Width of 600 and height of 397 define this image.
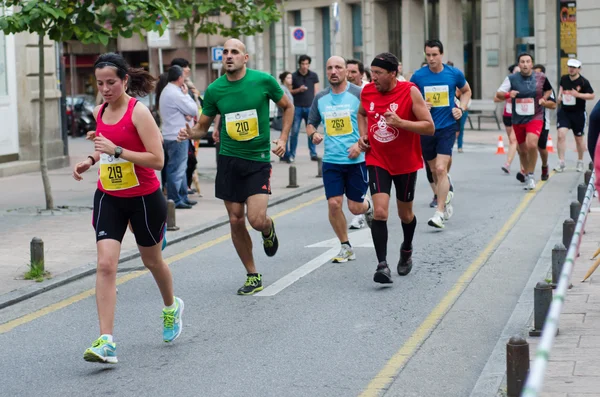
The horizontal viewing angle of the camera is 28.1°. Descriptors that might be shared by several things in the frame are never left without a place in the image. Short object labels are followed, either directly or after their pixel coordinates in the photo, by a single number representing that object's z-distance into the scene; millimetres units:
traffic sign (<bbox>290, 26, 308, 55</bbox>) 32938
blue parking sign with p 31778
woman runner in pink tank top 6984
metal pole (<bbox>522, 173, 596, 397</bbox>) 3143
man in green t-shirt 9117
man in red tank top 9312
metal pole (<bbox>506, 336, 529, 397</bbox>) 5723
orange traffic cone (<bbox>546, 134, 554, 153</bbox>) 24903
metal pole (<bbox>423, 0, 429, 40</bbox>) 43938
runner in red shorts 17172
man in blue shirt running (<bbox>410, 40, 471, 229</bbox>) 13258
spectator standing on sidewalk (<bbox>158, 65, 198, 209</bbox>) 15148
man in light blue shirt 10758
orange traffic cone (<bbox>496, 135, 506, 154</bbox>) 25047
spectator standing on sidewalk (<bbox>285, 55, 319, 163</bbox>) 23812
